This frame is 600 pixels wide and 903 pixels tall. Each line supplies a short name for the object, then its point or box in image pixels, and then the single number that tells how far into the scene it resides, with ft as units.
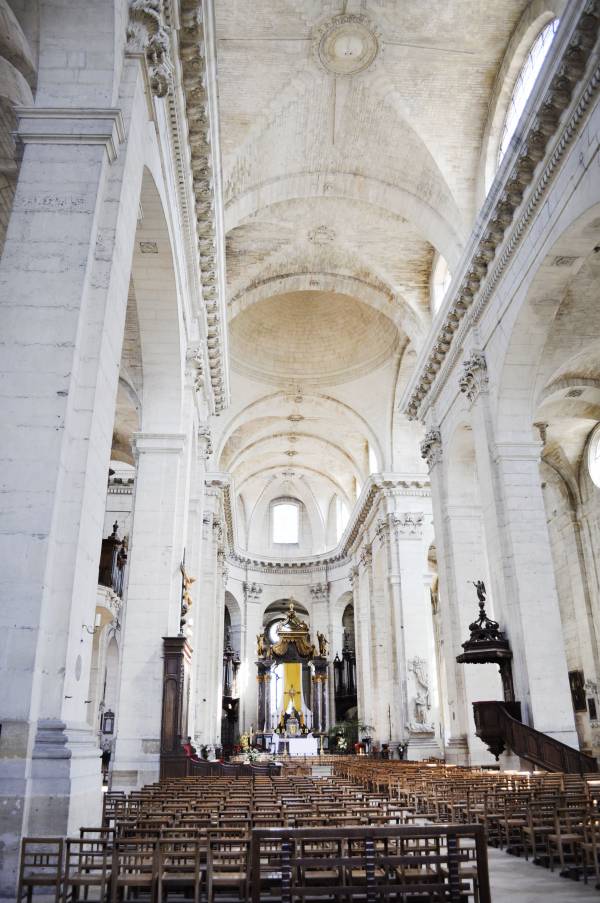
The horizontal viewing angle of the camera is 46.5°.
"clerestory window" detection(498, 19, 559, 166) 46.52
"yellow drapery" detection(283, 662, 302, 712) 132.16
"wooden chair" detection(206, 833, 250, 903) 14.58
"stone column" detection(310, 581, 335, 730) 135.54
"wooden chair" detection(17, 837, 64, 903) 14.46
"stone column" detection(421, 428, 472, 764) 56.75
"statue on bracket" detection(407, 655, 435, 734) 81.05
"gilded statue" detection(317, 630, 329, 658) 127.03
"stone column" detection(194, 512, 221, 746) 74.90
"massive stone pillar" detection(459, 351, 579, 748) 43.11
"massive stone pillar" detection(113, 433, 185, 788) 39.96
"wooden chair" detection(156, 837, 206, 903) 14.07
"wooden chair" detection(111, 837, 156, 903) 14.01
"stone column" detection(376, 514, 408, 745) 83.41
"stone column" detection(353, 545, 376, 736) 105.40
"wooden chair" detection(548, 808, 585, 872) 19.76
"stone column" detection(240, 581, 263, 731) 129.08
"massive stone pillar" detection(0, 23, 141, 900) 17.93
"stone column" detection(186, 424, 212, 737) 57.21
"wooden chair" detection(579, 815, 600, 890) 18.13
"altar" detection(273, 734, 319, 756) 109.81
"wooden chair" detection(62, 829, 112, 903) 13.92
